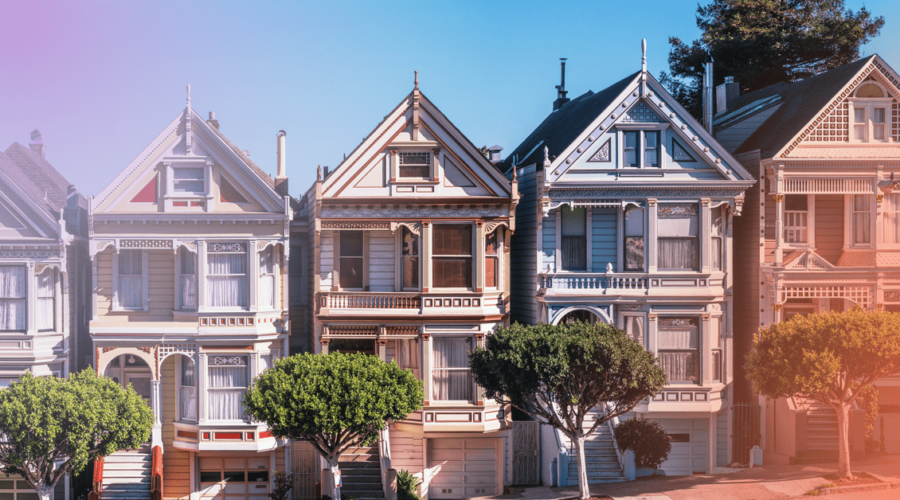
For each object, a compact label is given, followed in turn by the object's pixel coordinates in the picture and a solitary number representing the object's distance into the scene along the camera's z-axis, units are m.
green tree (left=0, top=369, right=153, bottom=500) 24.48
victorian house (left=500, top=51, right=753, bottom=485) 29.77
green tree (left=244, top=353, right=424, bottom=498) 24.34
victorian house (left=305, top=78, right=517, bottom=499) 29.28
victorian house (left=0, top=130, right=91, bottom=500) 28.97
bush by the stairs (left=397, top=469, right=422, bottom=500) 27.66
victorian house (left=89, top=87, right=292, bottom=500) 29.06
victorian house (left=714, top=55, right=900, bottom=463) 30.02
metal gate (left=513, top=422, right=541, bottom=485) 29.94
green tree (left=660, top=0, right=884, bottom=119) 46.03
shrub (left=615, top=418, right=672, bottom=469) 28.83
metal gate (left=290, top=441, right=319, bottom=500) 29.78
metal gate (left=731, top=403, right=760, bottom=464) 30.47
